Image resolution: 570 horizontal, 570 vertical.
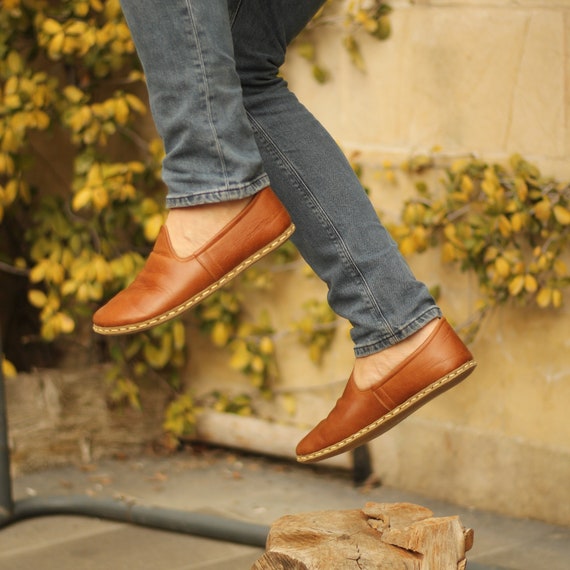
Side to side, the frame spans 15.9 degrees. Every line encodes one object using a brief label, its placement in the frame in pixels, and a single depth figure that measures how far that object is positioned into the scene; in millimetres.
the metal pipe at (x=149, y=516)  4722
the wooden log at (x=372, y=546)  3384
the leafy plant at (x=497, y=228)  4944
